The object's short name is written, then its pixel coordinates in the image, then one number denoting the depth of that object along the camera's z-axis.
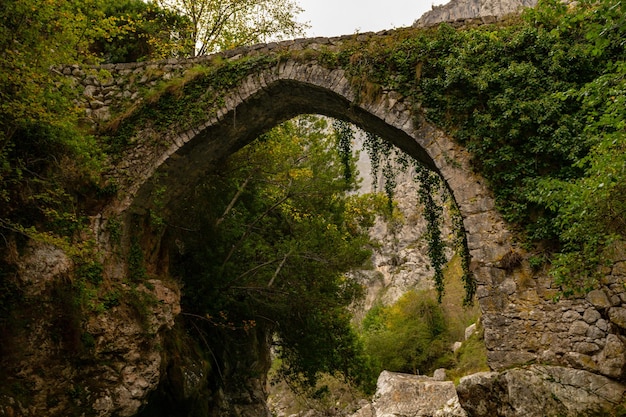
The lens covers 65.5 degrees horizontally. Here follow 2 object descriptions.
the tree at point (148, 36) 10.58
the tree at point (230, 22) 12.40
